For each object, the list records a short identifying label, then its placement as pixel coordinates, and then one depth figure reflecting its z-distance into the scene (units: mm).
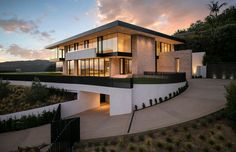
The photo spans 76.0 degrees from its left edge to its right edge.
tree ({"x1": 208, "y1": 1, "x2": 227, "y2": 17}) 34984
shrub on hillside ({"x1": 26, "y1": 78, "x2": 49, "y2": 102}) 15148
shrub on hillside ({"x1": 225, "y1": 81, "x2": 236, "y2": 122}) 7395
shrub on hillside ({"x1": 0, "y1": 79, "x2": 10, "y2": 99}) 17281
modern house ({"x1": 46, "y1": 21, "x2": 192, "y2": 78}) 18297
